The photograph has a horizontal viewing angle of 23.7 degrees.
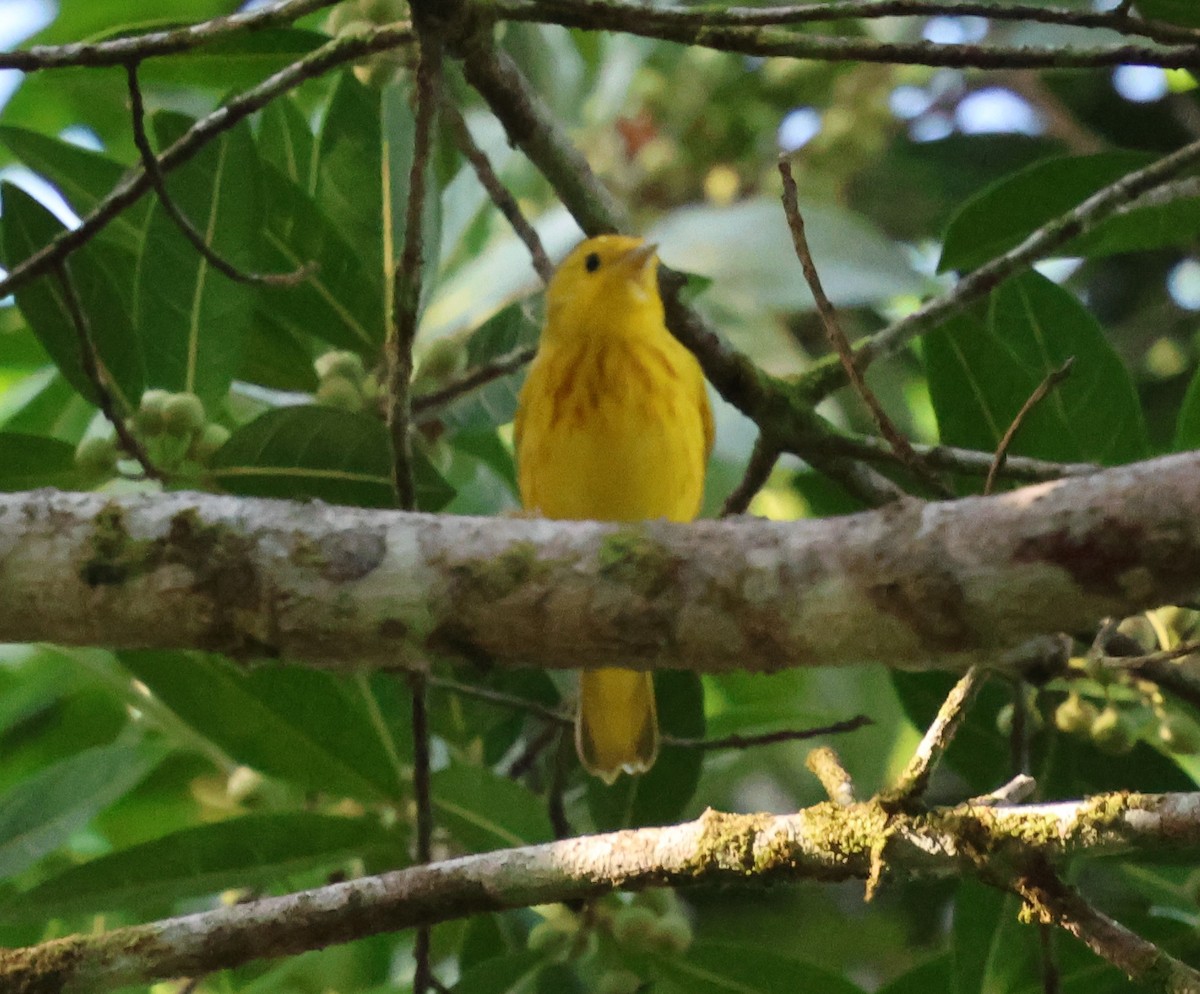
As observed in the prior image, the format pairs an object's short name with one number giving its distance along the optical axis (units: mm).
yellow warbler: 6270
